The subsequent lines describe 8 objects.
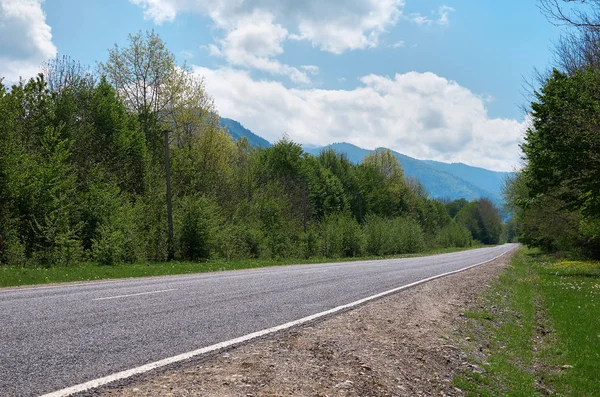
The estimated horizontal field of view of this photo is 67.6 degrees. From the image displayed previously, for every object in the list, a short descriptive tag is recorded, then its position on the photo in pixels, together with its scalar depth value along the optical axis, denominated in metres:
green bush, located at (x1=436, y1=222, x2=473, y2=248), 103.81
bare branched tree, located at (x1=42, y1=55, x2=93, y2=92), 33.66
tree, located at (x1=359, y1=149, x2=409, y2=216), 81.39
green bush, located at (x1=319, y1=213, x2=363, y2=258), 46.09
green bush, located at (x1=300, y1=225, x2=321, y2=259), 43.12
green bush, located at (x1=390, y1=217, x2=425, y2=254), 61.41
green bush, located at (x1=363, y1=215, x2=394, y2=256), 54.22
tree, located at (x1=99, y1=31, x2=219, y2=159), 40.06
